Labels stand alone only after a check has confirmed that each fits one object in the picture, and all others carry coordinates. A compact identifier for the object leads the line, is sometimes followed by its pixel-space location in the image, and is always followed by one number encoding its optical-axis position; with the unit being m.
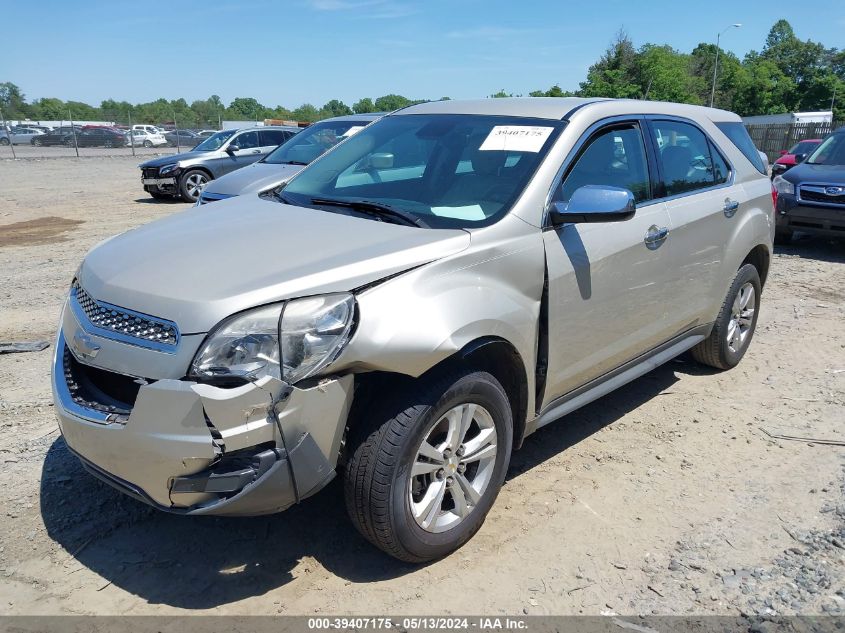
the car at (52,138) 42.62
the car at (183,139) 46.34
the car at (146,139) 46.12
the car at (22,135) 44.09
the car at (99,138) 41.16
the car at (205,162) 15.62
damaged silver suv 2.47
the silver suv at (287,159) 8.84
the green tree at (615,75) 49.17
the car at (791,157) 13.06
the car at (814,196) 9.37
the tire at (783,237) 10.26
